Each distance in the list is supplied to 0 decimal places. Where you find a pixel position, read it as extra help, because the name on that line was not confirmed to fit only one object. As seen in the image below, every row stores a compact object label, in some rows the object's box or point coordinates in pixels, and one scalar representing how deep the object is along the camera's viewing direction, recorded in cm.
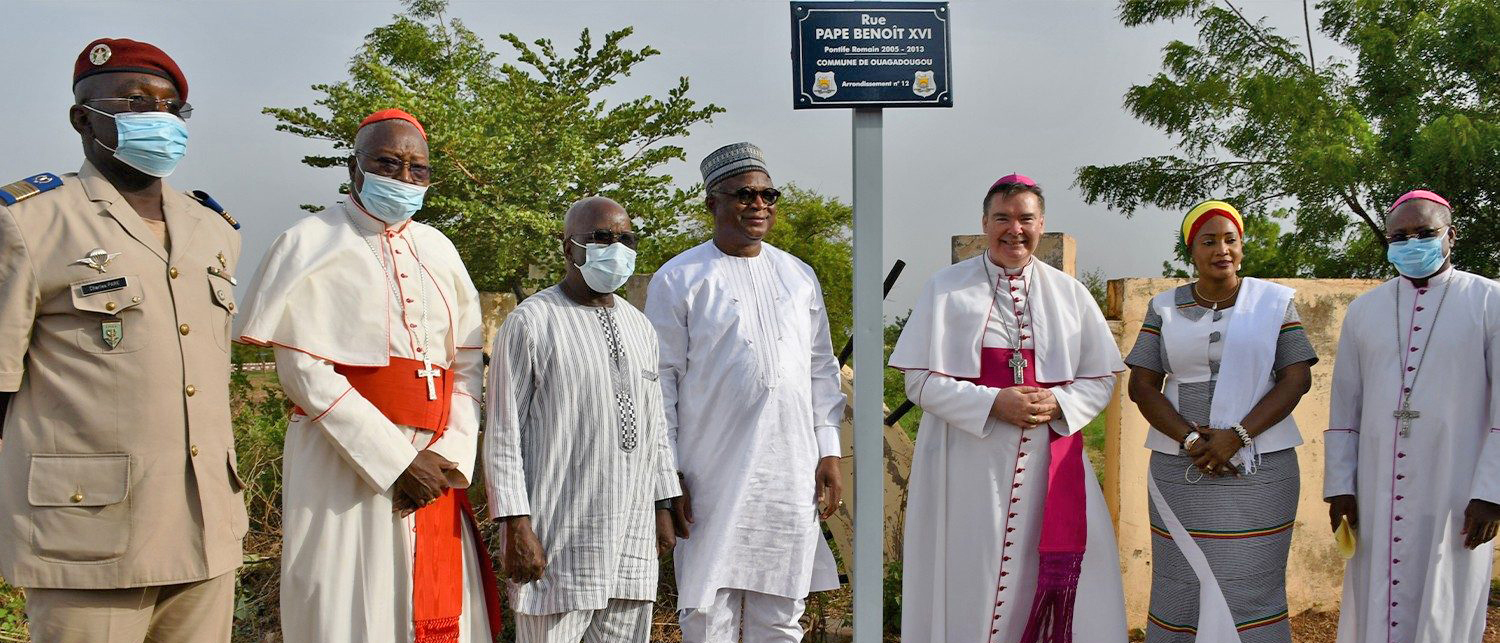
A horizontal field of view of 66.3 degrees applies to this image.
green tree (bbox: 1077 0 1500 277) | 1194
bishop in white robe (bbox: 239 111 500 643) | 337
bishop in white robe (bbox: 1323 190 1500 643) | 432
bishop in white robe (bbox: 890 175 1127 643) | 438
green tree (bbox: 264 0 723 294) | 778
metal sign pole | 400
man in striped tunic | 358
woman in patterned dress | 442
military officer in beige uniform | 296
